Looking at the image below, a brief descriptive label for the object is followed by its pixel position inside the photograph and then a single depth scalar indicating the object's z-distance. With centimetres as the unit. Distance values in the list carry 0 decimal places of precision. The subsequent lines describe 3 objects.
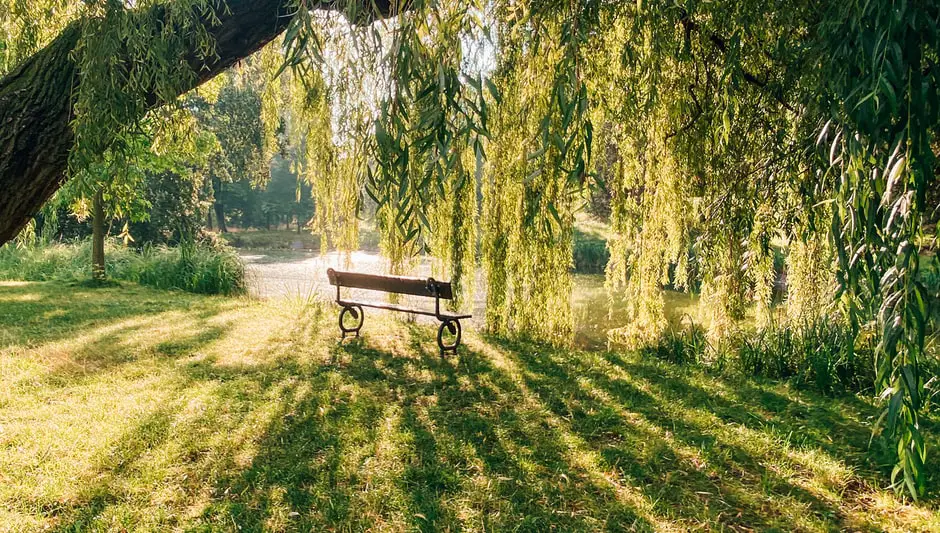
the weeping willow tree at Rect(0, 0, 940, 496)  212
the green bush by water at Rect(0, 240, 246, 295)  1145
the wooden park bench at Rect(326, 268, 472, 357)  638
